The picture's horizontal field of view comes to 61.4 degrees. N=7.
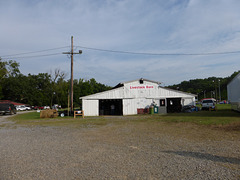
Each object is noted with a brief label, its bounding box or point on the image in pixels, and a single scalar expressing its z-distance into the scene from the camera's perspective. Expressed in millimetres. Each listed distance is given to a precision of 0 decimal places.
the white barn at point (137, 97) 26781
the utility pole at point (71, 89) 26236
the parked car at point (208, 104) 29688
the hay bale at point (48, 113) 24656
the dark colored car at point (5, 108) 33931
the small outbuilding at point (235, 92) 18719
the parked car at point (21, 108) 60956
